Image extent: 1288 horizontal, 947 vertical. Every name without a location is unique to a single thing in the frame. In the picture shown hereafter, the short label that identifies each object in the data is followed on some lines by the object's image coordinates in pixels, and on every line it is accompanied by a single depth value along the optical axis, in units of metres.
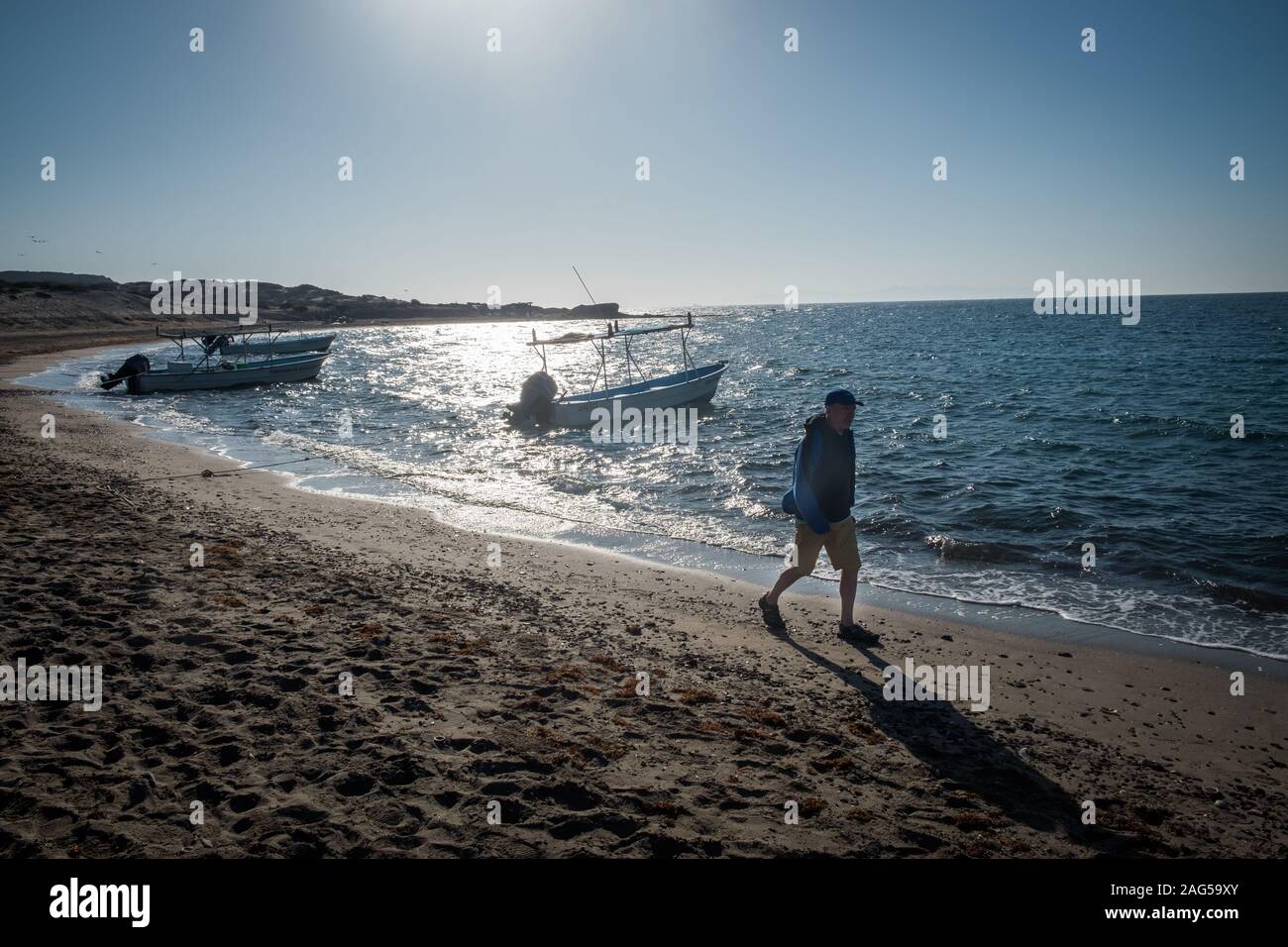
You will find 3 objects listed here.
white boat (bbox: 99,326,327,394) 33.28
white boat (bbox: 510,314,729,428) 25.95
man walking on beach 7.33
